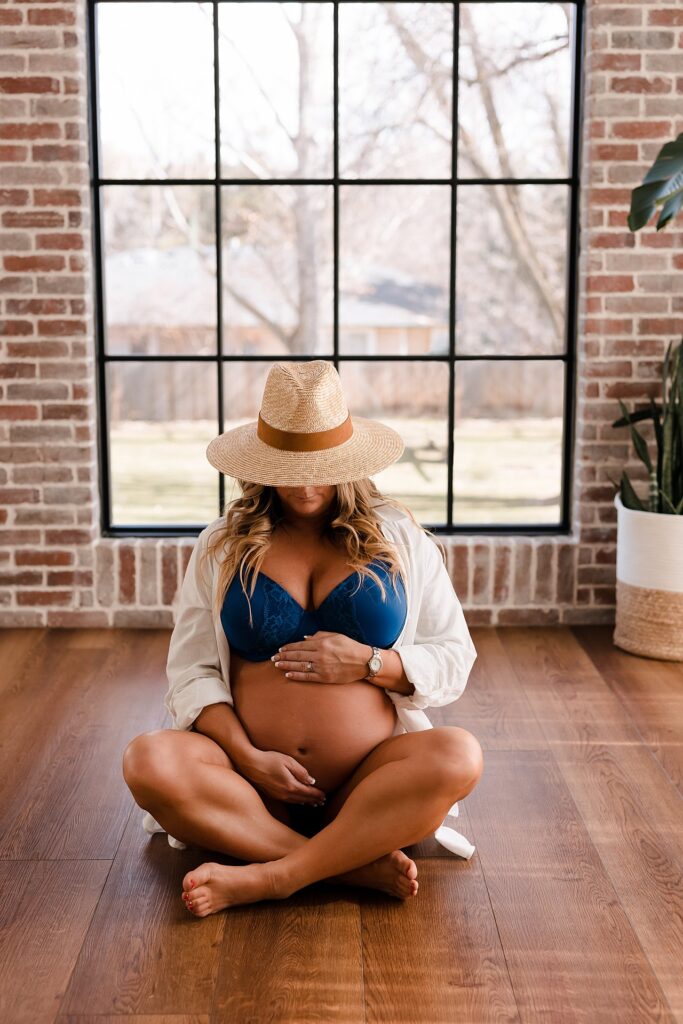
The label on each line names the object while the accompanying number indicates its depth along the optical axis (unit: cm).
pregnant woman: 238
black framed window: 586
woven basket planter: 405
